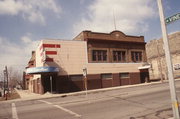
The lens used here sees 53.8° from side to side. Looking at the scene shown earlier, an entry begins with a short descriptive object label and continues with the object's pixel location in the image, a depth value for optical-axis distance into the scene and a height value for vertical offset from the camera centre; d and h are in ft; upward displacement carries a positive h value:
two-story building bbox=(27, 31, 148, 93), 93.56 +9.10
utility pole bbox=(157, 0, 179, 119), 18.48 -0.15
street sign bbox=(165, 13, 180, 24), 18.72 +5.86
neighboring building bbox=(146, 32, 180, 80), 158.04 +19.70
